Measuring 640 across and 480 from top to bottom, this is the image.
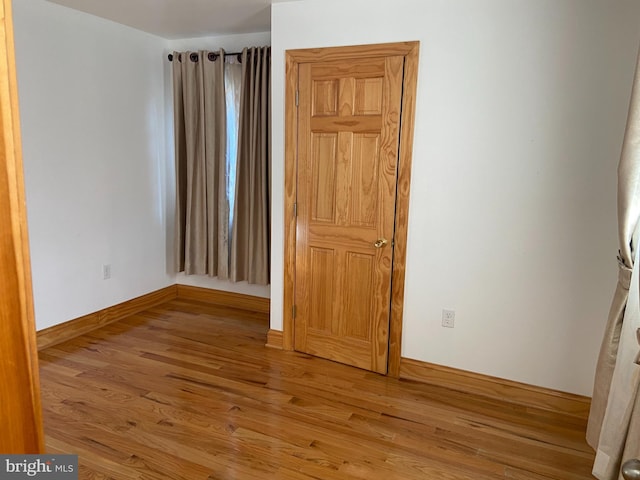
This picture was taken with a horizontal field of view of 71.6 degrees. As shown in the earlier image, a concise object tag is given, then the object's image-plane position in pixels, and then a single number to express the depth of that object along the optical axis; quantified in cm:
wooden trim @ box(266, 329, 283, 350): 344
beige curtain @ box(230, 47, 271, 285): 372
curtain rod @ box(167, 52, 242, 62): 386
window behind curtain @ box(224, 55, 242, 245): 392
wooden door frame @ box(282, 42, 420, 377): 278
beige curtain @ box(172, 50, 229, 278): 397
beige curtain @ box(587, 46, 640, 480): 174
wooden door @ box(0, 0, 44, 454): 82
